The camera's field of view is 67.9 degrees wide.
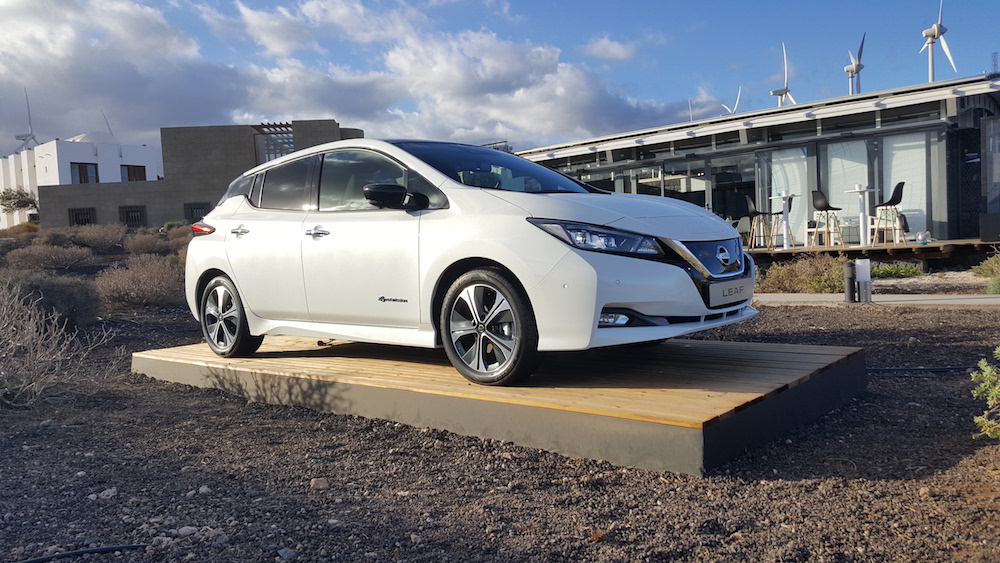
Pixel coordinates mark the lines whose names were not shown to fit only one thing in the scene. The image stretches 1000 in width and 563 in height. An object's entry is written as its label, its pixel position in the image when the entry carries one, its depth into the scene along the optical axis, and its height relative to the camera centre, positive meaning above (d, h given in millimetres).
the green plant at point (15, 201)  64938 +6180
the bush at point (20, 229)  41500 +2581
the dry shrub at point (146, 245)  23766 +673
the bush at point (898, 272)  13359 -698
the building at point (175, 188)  43531 +4611
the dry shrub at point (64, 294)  8648 -300
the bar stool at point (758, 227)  16078 +274
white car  3689 -44
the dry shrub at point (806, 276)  11156 -621
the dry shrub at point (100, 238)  26289 +1103
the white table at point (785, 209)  16125 +634
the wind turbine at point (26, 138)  76288 +13741
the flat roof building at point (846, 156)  16547 +2045
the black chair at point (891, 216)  14578 +393
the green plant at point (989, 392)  3225 -721
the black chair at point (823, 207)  14507 +568
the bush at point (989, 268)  11242 -604
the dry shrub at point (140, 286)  10914 -301
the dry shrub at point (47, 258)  17531 +291
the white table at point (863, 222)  15688 +263
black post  9180 -607
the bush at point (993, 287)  9812 -778
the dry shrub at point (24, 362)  4949 -616
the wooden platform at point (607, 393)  3312 -751
